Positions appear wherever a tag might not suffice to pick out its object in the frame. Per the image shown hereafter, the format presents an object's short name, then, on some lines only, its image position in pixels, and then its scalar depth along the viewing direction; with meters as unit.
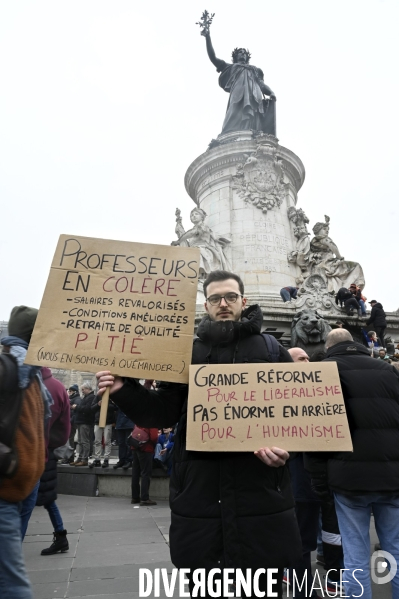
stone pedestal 15.20
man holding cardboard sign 1.98
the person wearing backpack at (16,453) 2.13
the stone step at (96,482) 8.02
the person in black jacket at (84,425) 8.75
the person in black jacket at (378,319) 12.31
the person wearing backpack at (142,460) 6.74
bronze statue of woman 19.58
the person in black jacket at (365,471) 2.63
